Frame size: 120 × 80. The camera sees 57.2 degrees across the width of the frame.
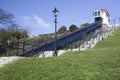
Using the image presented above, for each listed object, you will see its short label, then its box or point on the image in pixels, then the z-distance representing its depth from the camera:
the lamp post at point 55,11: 12.02
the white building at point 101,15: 34.83
